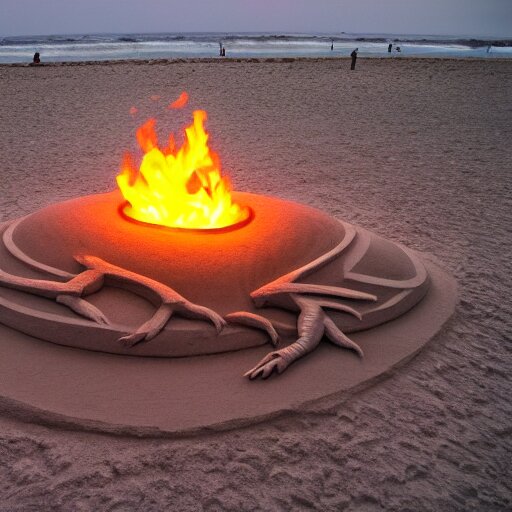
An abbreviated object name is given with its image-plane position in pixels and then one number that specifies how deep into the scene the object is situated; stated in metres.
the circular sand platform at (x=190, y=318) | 2.24
